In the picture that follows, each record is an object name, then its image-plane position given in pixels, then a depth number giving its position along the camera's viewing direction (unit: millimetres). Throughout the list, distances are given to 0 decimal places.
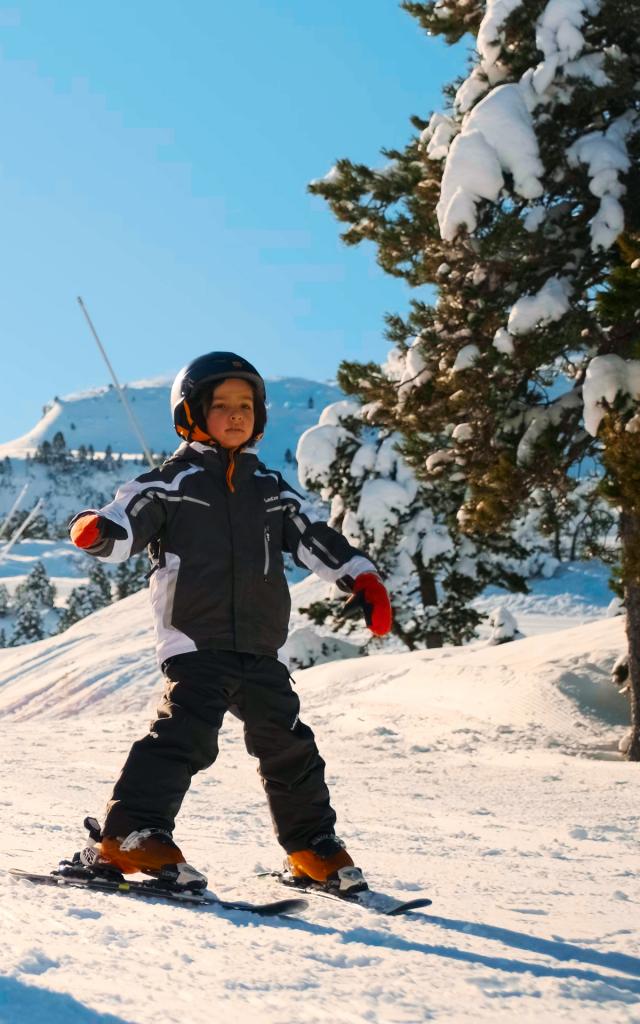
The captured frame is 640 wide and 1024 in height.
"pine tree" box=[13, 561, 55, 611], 117250
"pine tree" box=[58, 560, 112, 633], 95188
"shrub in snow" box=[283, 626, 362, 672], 22969
